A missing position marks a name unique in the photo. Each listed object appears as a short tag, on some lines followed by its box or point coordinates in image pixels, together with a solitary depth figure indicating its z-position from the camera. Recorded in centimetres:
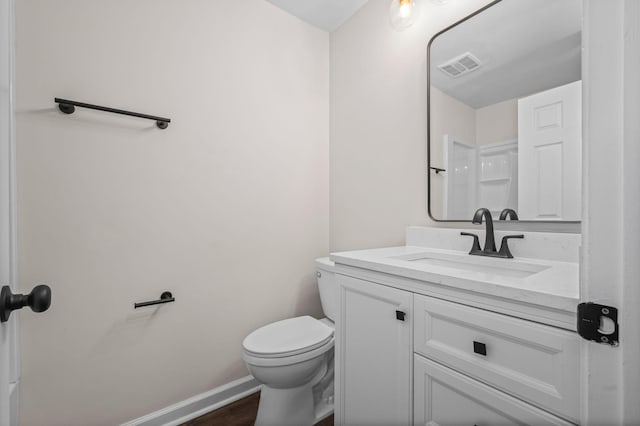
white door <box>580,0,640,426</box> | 42
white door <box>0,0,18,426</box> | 46
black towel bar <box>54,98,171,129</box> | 111
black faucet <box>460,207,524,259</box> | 104
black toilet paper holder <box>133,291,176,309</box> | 127
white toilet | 122
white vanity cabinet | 58
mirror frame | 129
